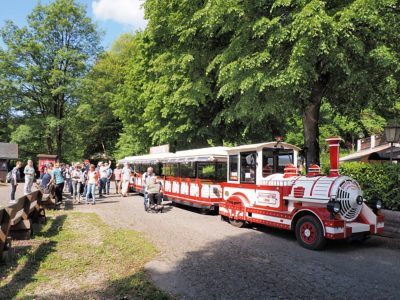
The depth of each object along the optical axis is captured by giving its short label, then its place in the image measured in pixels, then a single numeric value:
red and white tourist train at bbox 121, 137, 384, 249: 8.06
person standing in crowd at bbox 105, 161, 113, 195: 20.88
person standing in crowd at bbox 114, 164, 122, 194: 21.95
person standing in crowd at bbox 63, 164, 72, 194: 19.89
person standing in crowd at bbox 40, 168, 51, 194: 13.98
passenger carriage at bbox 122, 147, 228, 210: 13.60
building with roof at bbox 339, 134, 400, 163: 18.61
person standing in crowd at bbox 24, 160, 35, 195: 15.20
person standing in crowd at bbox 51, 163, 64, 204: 14.90
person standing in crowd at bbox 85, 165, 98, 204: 16.07
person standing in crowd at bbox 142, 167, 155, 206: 14.29
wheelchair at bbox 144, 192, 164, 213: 14.10
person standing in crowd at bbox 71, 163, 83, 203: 16.86
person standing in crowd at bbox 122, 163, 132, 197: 20.40
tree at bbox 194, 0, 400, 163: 9.31
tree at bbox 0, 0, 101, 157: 36.72
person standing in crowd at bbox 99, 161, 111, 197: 19.86
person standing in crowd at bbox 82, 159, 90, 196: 18.09
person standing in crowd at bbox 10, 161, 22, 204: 15.09
